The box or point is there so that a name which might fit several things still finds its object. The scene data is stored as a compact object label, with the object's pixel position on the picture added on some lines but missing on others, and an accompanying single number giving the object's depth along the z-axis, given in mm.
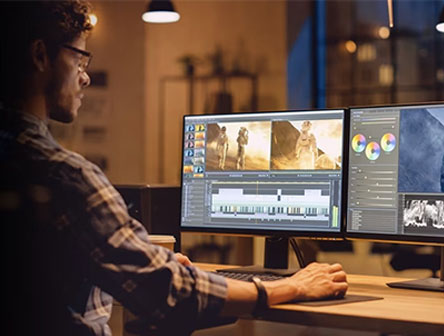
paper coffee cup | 2266
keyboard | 2151
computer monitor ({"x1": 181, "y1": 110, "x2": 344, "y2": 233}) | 2314
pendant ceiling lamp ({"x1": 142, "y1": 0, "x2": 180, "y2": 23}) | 5367
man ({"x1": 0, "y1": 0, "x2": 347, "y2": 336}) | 1379
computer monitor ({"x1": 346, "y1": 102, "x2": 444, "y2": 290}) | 2146
